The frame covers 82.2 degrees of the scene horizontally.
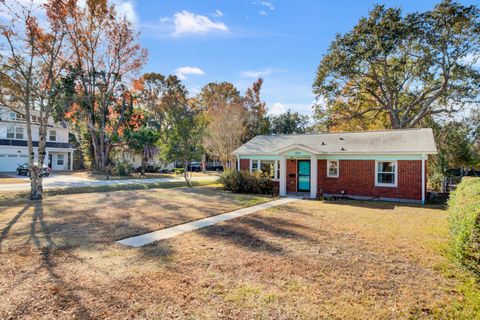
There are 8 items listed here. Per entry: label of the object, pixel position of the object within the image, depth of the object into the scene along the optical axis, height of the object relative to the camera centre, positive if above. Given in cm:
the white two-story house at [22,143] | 3102 +201
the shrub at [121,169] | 3056 -100
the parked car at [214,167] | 4895 -126
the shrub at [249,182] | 1667 -135
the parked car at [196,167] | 4606 -111
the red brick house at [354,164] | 1383 -17
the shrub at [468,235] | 422 -122
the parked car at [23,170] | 2762 -101
